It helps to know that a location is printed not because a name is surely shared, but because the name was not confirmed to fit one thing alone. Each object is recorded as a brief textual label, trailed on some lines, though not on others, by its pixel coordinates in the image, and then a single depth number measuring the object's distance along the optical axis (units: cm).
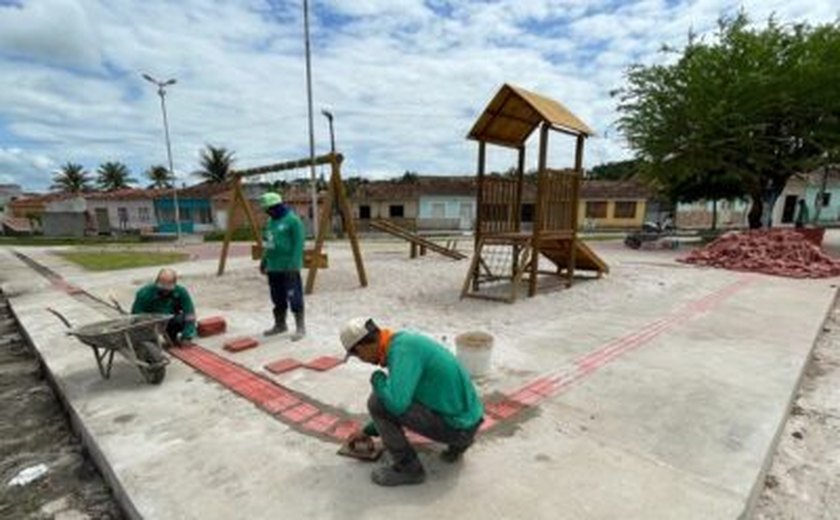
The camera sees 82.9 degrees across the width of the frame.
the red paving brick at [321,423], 307
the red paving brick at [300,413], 321
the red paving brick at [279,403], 335
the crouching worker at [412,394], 230
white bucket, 391
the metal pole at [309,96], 1834
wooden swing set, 787
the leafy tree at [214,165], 4181
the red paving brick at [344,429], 297
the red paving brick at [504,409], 324
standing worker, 496
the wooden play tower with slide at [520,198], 716
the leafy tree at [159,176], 4850
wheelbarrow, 365
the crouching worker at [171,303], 441
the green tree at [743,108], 1432
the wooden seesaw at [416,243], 1336
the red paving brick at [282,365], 408
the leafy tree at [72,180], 5144
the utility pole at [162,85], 2418
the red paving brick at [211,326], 519
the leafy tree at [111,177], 5184
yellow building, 3716
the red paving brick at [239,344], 468
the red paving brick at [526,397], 346
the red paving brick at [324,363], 411
